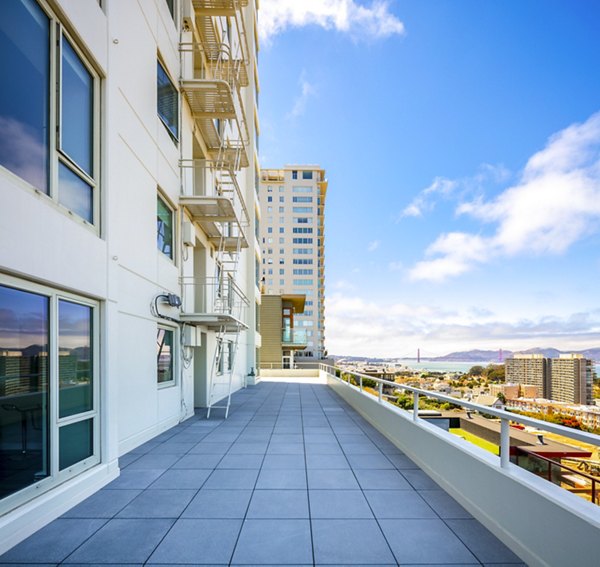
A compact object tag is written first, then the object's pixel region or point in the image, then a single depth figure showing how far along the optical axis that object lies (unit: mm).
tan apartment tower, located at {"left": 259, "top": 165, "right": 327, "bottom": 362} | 74688
